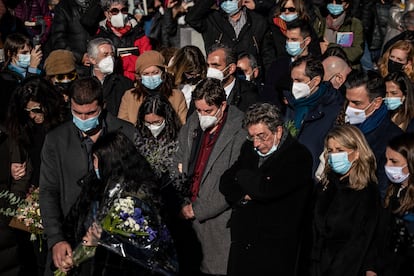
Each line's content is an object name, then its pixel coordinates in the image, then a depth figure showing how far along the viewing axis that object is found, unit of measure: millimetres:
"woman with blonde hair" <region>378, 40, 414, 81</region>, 9922
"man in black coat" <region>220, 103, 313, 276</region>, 6918
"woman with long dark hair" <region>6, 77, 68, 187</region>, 8164
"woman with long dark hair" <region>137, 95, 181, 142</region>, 8312
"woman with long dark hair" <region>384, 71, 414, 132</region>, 8648
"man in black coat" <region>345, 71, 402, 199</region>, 7793
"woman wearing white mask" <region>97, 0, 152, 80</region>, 11094
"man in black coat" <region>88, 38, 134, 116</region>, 9969
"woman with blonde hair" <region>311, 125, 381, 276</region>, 6930
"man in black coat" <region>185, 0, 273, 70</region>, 11414
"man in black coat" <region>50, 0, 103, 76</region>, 11961
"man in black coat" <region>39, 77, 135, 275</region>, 7082
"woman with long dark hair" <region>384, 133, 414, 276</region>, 6945
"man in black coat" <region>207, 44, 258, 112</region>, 9109
